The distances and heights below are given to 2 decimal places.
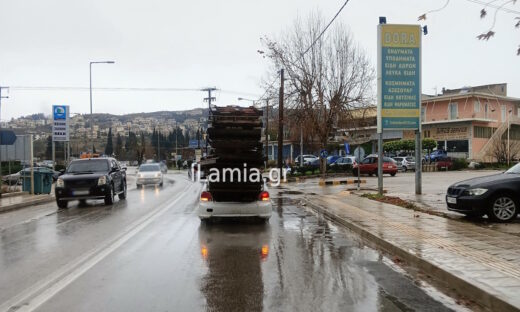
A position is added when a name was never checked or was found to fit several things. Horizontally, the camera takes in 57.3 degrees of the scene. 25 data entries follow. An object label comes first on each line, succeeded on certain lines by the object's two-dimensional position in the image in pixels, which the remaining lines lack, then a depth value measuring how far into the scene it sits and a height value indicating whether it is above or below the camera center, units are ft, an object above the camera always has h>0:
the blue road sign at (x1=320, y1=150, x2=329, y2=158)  112.27 -0.69
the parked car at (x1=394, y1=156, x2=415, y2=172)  154.92 -4.63
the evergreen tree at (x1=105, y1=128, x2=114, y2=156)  347.97 +3.68
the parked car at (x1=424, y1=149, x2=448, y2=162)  161.07 -1.90
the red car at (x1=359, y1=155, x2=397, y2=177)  124.47 -4.23
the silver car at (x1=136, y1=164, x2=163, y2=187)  100.89 -5.54
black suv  54.24 -3.55
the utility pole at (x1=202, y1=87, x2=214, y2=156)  222.89 +25.96
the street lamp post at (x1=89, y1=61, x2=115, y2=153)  126.05 +23.97
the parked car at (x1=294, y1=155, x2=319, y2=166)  168.25 -3.31
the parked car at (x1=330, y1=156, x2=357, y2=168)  139.27 -3.32
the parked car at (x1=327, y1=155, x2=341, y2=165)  171.72 -3.26
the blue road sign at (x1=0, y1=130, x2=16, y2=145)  66.72 +2.02
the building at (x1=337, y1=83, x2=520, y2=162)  172.60 +10.16
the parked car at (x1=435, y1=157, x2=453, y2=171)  146.72 -4.45
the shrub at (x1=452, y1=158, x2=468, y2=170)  148.46 -4.54
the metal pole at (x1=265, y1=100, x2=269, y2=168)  129.24 +12.56
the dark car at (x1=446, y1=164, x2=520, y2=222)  35.32 -3.65
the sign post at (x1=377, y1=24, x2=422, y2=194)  58.13 +8.88
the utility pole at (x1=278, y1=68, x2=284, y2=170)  110.11 +5.14
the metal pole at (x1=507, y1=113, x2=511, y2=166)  156.35 +8.66
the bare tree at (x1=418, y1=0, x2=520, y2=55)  16.08 +3.98
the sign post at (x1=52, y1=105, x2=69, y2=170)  91.20 +5.55
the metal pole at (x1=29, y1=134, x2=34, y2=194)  73.11 -0.49
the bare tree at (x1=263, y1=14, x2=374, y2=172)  112.47 +16.38
